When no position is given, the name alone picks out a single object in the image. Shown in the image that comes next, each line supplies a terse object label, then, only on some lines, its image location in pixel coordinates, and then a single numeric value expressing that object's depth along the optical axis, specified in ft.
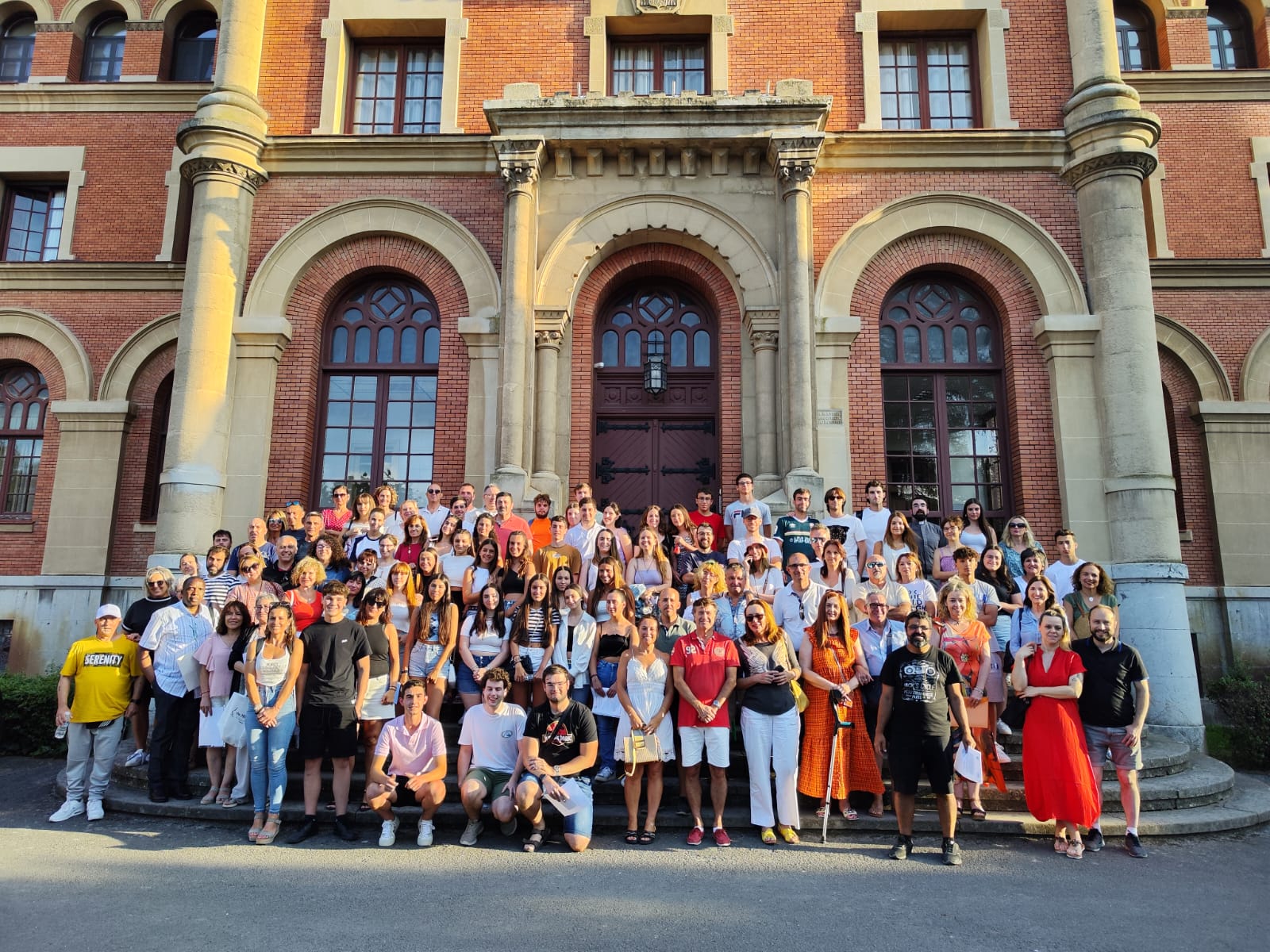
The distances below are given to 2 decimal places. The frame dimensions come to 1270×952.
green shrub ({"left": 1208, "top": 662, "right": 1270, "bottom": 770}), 34.22
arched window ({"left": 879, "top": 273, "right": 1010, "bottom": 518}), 42.75
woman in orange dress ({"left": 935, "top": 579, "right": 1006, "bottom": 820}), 23.67
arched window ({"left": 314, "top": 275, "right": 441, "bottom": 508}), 43.91
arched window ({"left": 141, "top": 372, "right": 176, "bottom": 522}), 50.11
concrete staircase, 22.93
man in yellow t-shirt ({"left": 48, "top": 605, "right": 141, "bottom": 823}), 24.76
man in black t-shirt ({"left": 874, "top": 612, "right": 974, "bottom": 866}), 20.90
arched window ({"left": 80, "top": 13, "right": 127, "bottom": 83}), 55.93
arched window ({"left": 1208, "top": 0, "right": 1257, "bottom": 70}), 54.03
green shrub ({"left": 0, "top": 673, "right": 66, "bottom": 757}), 34.53
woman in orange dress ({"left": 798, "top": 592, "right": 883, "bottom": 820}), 23.15
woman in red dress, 21.75
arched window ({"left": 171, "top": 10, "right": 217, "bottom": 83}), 55.83
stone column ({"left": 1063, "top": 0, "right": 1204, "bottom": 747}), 35.88
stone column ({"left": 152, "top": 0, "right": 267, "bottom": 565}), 39.65
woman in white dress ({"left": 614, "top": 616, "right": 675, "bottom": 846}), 22.26
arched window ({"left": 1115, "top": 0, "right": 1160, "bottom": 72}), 53.98
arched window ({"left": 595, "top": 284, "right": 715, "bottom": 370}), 44.27
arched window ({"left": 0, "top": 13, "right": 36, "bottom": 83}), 55.98
